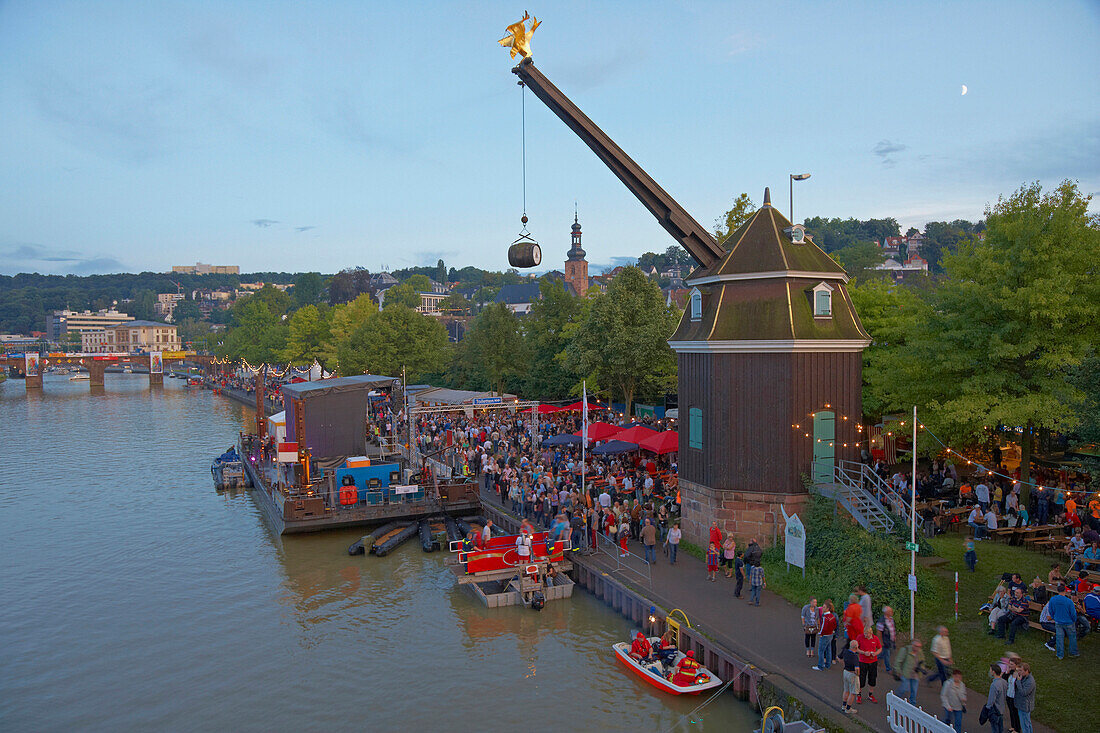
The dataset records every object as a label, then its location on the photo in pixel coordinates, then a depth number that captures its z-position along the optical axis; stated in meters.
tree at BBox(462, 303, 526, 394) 56.91
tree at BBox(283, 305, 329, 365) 85.75
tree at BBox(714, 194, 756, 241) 30.12
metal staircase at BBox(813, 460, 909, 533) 15.92
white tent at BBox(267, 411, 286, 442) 34.69
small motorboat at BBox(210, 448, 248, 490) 35.25
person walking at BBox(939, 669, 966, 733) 9.55
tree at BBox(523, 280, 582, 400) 49.95
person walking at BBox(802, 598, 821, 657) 12.27
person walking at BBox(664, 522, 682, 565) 18.00
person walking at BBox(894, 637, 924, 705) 10.33
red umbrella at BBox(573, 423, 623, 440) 28.11
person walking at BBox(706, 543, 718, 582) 16.84
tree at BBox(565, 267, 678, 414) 39.09
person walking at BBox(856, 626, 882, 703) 10.86
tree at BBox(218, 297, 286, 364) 99.00
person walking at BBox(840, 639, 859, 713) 10.56
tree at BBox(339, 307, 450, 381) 61.44
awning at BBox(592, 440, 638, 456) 25.42
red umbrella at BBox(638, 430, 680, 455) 24.58
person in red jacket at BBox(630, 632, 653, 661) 13.95
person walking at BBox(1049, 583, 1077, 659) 11.51
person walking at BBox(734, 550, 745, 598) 15.58
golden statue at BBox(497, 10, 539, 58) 20.97
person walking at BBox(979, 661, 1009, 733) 9.48
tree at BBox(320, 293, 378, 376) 77.75
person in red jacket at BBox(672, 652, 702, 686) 12.96
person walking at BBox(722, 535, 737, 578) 16.73
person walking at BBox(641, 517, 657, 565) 17.89
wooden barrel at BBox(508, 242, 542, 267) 19.16
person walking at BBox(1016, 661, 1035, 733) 9.27
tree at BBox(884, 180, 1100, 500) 17.70
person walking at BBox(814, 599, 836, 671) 11.80
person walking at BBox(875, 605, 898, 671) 11.81
